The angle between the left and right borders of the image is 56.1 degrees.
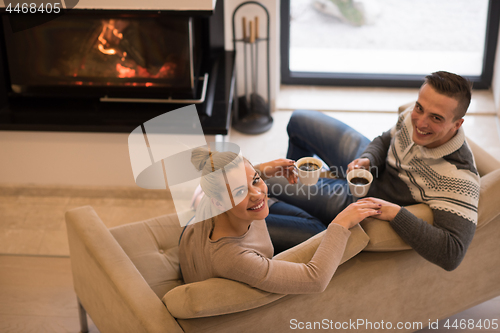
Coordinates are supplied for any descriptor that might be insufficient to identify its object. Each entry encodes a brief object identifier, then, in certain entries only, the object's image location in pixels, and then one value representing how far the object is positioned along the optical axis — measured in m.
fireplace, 2.34
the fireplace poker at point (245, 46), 2.82
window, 3.25
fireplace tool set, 2.90
